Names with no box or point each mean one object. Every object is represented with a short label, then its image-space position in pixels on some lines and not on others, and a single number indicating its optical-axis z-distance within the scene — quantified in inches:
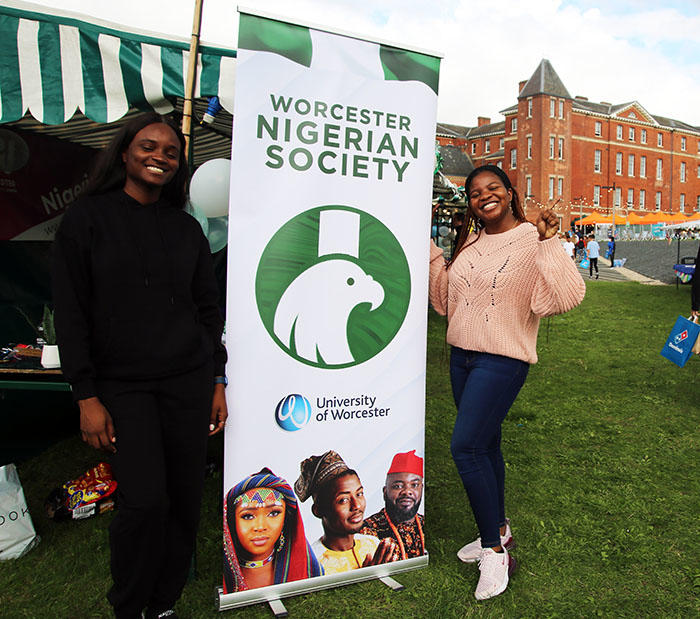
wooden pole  105.9
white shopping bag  114.0
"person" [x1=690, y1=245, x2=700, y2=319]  189.9
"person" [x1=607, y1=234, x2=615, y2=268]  1066.7
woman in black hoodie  73.3
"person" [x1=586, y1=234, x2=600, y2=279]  852.6
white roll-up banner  95.7
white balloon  117.3
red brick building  2161.7
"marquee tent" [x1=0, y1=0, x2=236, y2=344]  107.2
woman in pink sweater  97.8
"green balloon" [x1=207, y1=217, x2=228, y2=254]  131.1
